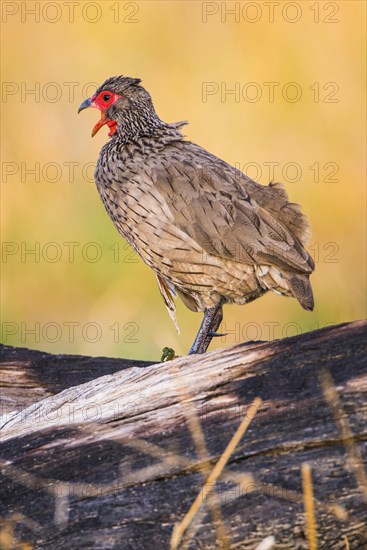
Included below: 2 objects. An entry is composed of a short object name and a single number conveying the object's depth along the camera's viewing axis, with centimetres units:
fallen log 891
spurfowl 1259
